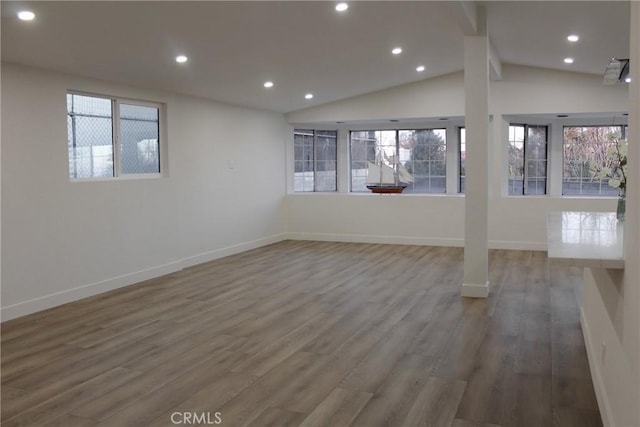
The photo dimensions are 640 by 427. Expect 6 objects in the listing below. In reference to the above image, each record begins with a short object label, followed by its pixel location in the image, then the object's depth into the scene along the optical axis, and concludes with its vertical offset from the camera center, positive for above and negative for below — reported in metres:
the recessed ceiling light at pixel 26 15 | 3.88 +1.29
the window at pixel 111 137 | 5.64 +0.63
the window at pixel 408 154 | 9.80 +0.69
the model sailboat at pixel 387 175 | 9.88 +0.29
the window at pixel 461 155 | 9.61 +0.63
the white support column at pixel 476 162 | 5.38 +0.28
